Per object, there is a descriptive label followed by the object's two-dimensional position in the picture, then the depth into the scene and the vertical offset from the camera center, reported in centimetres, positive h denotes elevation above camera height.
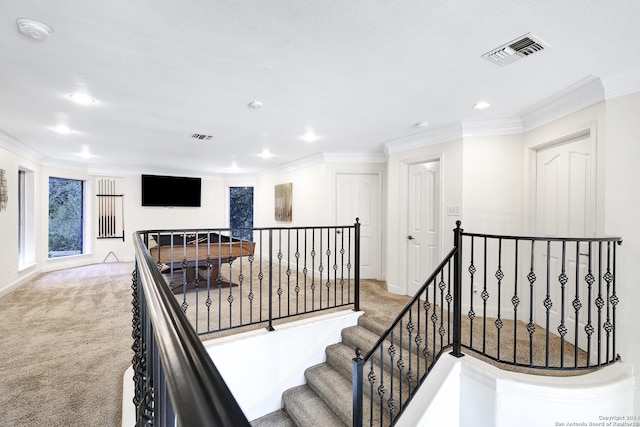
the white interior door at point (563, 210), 296 +4
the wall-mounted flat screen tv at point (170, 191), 768 +52
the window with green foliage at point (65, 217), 667 -15
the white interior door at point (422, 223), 431 -14
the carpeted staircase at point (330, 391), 279 -171
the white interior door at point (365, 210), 561 +4
